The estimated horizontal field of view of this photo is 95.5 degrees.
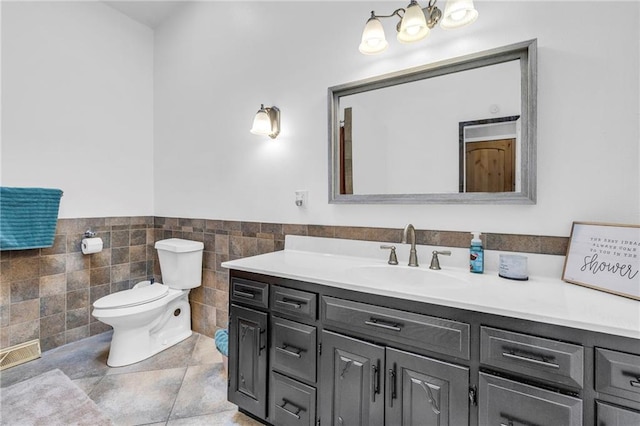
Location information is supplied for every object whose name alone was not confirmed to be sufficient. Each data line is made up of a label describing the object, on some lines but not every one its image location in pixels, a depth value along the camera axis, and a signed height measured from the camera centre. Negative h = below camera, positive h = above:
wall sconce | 1.97 +0.61
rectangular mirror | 1.34 +0.41
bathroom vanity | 0.84 -0.49
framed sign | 1.01 -0.18
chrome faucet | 1.52 -0.16
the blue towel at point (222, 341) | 1.91 -0.89
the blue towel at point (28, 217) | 1.97 -0.04
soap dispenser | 1.36 -0.21
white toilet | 2.03 -0.71
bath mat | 1.54 -1.10
